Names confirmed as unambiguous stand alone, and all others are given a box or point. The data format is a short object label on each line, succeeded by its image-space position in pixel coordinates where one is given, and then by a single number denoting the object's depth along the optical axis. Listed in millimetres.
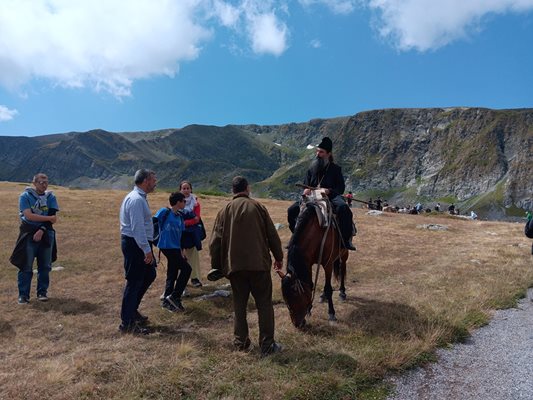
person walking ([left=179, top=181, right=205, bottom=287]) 10828
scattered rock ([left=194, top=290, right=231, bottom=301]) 10061
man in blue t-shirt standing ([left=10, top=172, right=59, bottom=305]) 9797
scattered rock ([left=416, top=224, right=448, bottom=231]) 25278
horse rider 9078
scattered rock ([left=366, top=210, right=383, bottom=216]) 33162
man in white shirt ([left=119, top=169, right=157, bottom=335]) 7305
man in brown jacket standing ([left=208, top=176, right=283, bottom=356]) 6418
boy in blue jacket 9242
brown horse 7164
